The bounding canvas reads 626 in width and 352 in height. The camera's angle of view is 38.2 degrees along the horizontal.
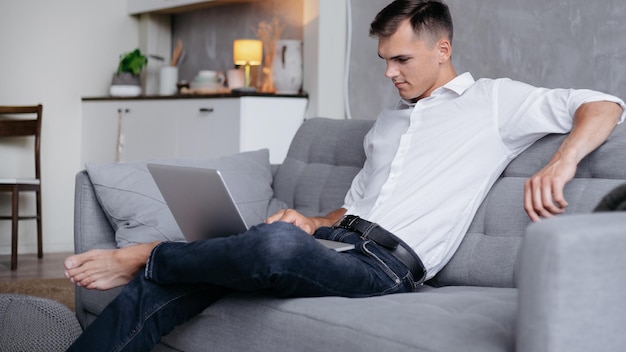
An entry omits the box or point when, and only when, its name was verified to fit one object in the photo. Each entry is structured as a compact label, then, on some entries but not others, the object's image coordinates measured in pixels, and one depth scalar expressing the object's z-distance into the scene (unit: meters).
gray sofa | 1.36
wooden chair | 5.14
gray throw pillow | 2.69
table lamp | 4.95
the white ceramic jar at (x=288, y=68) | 4.73
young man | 1.91
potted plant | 5.73
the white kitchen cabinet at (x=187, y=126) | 4.57
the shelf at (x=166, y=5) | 5.47
